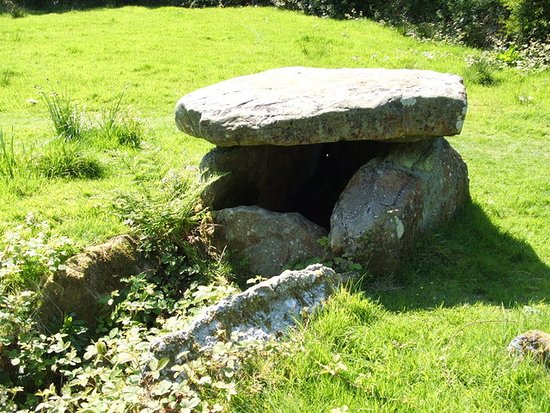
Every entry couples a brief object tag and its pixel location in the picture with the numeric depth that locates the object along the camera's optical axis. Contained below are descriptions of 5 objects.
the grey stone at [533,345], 3.85
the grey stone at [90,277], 5.47
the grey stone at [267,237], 6.23
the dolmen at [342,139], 5.89
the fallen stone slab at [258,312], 4.11
